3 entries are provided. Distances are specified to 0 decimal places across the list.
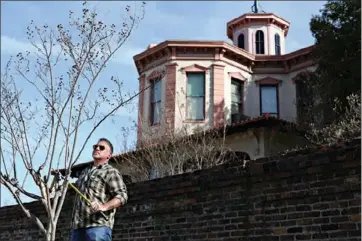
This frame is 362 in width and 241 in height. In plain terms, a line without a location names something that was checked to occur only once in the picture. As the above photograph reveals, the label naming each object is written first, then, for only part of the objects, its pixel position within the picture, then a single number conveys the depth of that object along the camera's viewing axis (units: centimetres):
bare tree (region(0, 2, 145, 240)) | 708
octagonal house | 1712
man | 428
